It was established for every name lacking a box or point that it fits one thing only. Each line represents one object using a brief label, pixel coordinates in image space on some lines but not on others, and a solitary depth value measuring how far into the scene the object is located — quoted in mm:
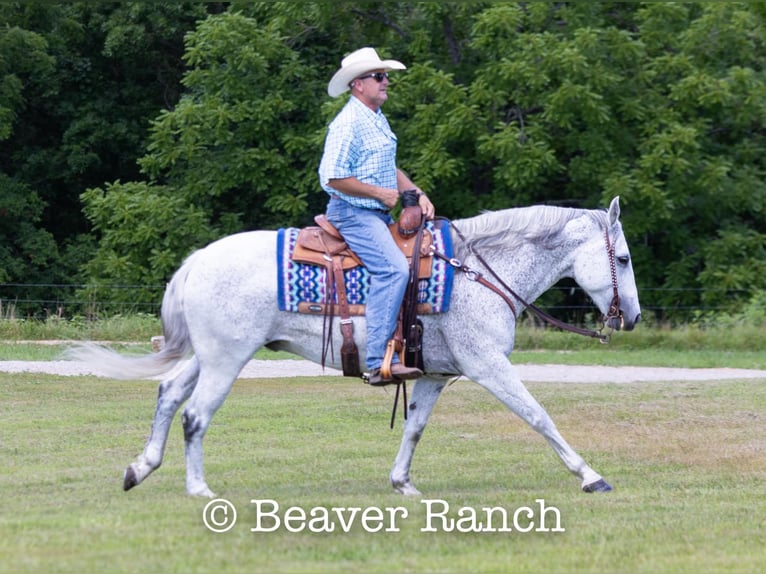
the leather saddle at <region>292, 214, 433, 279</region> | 16578
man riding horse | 16266
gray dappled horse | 16391
